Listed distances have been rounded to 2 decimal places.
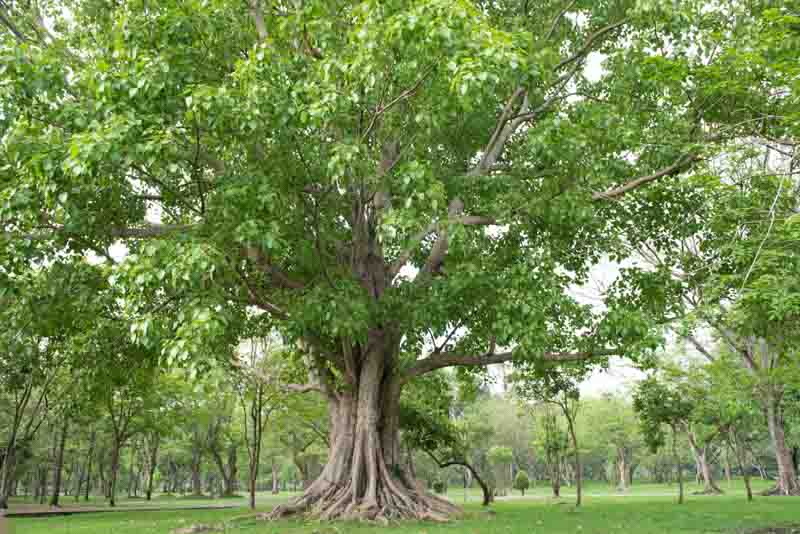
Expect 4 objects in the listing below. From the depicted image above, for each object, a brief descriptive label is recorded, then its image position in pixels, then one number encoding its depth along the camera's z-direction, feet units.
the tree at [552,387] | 69.62
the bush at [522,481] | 142.00
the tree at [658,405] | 67.56
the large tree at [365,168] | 27.71
